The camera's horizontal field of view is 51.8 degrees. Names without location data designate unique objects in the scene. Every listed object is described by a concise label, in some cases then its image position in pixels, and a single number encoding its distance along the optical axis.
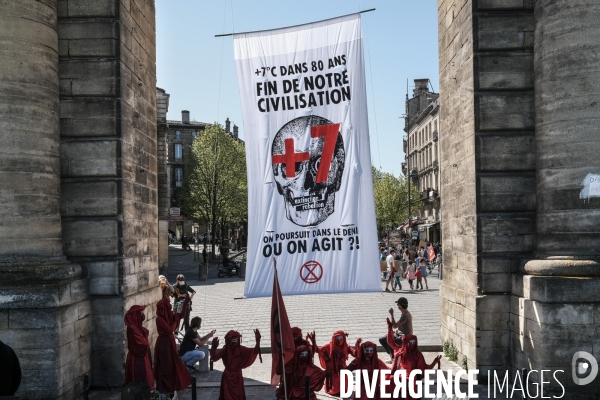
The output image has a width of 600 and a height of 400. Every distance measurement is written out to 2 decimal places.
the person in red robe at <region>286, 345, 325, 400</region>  9.76
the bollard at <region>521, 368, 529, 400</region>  8.52
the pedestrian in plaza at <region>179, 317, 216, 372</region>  12.20
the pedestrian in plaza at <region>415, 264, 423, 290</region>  27.86
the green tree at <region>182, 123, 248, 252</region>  57.72
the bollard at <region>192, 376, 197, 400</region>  8.66
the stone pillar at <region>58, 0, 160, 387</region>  10.98
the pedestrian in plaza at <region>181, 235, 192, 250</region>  64.88
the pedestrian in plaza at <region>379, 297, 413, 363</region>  11.88
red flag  8.69
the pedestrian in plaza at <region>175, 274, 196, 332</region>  15.95
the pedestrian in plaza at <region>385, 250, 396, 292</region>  26.40
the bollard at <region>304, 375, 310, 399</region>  8.54
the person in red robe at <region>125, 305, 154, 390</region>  10.01
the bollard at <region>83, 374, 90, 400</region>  7.89
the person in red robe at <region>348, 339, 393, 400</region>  10.03
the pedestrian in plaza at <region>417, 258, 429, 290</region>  28.23
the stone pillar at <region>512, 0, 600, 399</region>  9.67
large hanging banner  8.52
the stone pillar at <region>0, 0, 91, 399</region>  9.60
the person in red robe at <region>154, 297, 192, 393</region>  10.48
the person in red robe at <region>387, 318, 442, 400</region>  10.48
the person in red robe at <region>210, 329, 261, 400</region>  10.02
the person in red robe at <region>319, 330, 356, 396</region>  10.62
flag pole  8.37
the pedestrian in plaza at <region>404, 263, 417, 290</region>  27.88
